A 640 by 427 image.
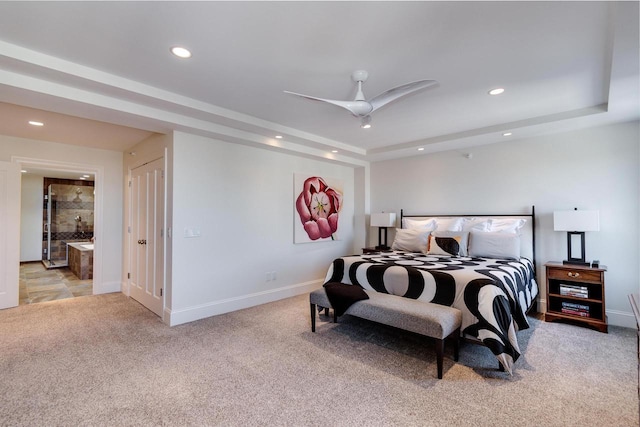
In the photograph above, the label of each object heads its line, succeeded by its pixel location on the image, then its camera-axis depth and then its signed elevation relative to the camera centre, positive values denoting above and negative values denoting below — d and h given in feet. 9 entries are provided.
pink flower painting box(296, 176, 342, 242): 16.69 +0.41
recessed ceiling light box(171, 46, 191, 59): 7.27 +3.98
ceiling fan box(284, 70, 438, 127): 7.47 +3.14
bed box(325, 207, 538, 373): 8.17 -1.86
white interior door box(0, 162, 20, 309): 13.75 -0.94
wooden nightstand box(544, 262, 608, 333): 10.91 -3.00
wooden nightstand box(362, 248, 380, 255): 16.63 -1.99
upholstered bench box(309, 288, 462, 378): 7.88 -2.87
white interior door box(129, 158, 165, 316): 12.68 -0.99
